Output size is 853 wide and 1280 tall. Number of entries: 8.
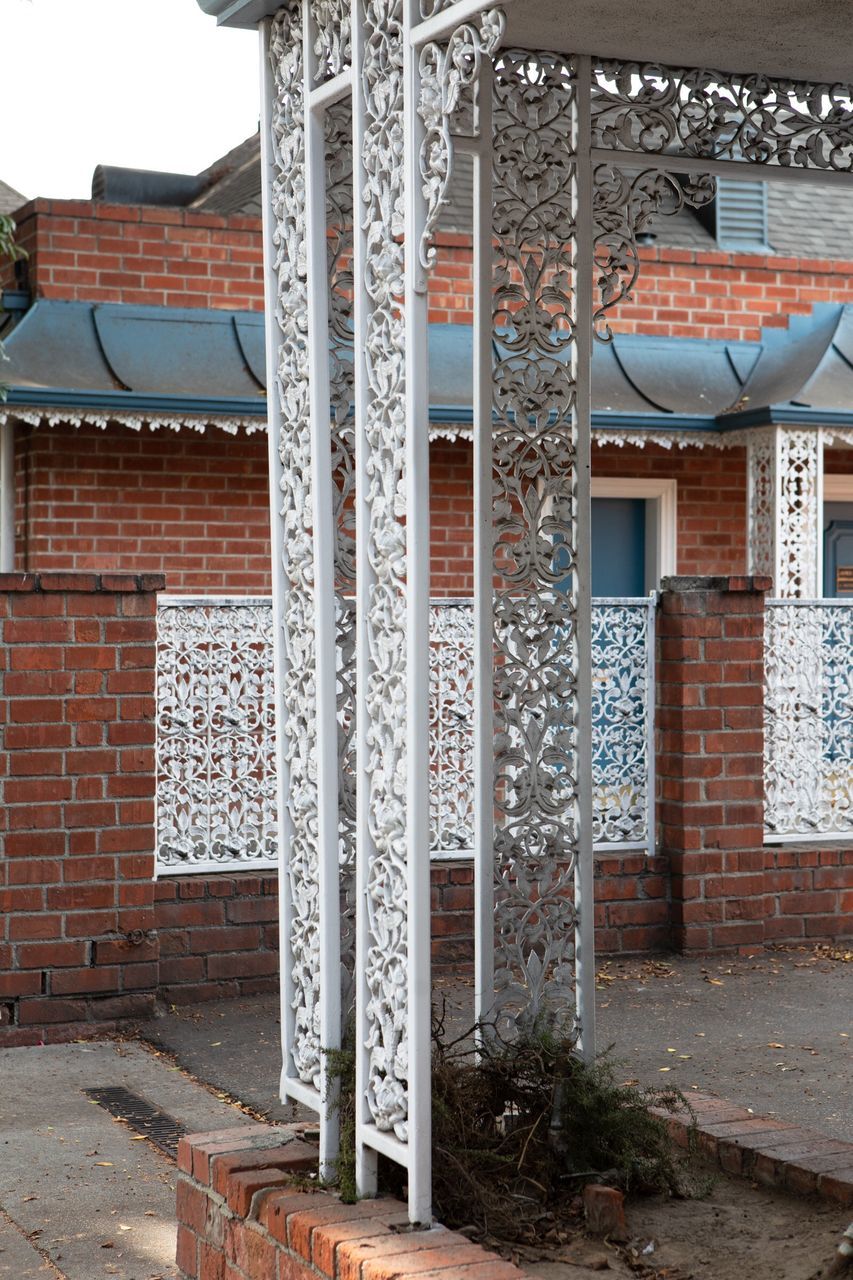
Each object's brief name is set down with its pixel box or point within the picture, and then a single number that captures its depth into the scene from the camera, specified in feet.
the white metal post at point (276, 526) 14.33
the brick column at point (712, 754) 26.73
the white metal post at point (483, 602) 15.28
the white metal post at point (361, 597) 12.74
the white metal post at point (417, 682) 12.05
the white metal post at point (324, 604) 13.42
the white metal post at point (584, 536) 15.89
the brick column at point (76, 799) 22.71
